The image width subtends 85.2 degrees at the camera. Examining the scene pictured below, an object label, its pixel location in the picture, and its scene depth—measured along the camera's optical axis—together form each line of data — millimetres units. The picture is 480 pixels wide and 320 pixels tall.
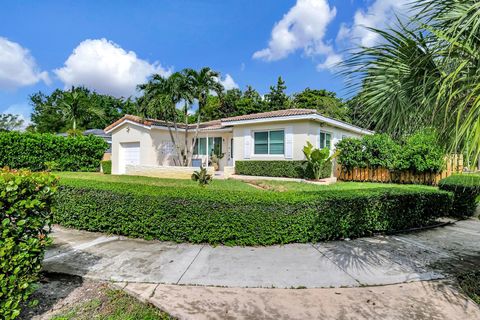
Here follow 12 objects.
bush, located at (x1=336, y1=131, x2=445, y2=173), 14289
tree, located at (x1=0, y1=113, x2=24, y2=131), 39469
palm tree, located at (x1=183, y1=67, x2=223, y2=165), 18922
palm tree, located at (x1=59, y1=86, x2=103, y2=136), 27891
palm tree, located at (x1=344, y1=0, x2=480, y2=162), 3242
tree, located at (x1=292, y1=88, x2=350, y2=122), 32094
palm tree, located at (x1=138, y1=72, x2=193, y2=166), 18125
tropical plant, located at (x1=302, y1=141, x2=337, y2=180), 13938
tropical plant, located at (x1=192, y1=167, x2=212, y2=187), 11555
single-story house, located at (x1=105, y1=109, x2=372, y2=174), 15406
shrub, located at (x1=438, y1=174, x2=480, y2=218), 8492
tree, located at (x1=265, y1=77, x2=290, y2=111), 34750
